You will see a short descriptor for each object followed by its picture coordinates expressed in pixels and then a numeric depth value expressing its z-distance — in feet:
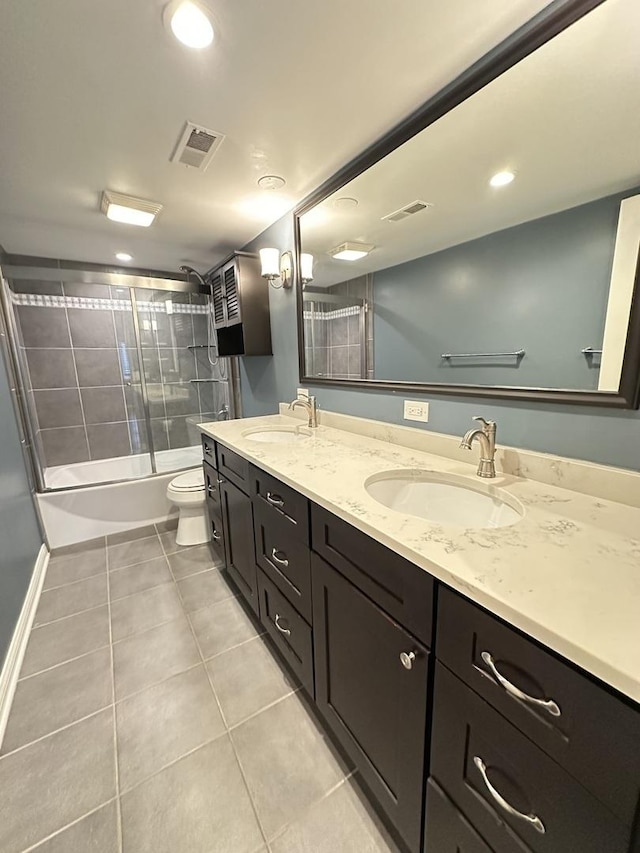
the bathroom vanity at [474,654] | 1.55
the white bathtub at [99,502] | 8.07
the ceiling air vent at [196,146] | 4.31
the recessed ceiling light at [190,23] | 2.80
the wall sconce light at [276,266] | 6.72
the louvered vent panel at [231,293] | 7.84
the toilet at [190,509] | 7.80
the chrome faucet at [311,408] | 6.42
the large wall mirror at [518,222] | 2.78
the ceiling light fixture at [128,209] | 5.84
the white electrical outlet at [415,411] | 4.59
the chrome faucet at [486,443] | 3.47
